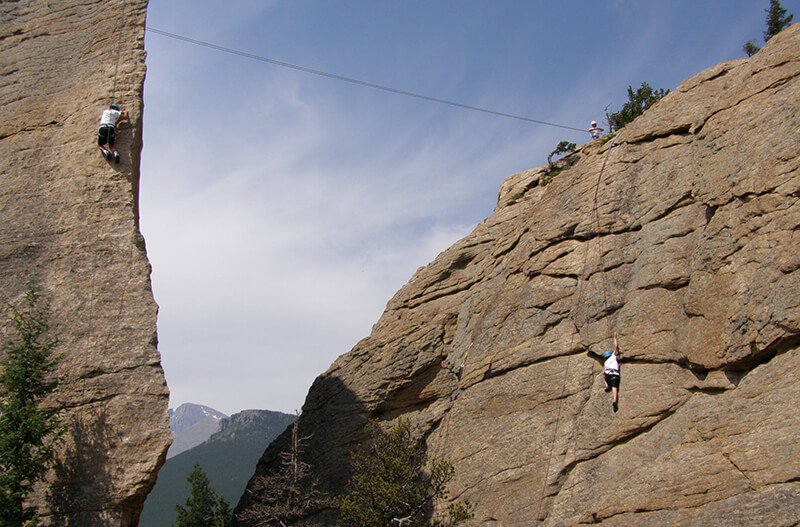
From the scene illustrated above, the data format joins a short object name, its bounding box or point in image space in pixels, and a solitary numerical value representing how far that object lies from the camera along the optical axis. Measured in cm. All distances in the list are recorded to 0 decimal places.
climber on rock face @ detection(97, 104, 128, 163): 1911
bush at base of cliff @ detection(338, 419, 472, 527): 2002
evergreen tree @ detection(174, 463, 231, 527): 3228
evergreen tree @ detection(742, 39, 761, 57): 3715
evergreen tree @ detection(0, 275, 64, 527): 1427
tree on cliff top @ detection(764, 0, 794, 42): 3597
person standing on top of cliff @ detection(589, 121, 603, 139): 2665
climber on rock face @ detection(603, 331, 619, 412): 1764
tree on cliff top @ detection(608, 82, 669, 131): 3394
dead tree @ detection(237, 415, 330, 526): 2366
